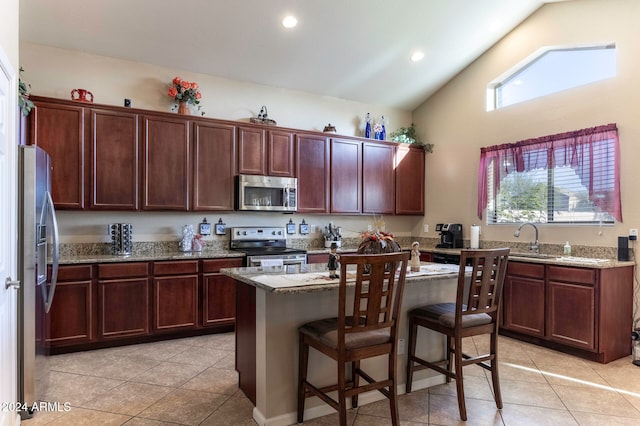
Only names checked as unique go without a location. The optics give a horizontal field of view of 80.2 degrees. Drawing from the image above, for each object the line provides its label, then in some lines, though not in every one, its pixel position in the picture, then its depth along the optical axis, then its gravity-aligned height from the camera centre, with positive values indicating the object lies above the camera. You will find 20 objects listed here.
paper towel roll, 5.01 -0.33
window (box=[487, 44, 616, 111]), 4.05 +1.63
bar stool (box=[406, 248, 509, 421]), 2.43 -0.70
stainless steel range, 4.41 -0.46
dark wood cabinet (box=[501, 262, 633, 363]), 3.43 -0.93
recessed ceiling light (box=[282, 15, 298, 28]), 3.99 +2.02
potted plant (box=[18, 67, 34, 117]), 2.67 +0.82
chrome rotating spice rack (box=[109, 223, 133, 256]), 4.08 -0.29
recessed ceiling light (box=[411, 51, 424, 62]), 4.84 +2.01
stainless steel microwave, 4.59 +0.23
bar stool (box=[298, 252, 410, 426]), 2.03 -0.71
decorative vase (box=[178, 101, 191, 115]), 4.42 +1.20
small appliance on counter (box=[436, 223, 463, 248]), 5.32 -0.34
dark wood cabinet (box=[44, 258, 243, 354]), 3.57 -0.93
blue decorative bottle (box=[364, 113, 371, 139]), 5.72 +1.23
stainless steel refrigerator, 2.29 -0.35
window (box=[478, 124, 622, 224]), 3.89 +0.38
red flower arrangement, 4.42 +1.41
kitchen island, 2.32 -0.78
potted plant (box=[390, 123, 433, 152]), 6.01 +1.19
